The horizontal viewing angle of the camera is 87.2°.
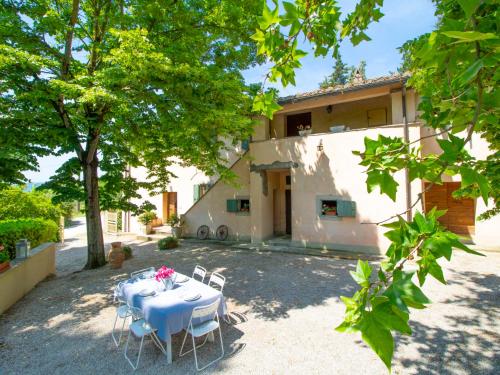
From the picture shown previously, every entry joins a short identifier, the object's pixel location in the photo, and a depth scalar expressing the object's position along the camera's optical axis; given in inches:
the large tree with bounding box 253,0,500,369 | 32.5
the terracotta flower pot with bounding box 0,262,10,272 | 258.8
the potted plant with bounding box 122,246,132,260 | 443.2
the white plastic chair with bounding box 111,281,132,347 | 194.9
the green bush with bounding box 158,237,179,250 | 508.7
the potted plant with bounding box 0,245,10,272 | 260.0
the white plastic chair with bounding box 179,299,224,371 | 169.5
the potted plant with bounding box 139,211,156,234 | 665.6
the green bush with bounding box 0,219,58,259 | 320.8
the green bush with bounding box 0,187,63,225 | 546.6
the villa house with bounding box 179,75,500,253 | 402.3
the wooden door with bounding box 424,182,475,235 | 454.6
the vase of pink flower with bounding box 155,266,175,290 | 214.2
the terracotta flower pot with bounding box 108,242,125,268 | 377.4
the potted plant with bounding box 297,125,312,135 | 474.6
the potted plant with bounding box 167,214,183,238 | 615.8
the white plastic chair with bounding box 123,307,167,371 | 171.8
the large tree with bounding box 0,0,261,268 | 263.9
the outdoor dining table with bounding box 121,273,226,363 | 171.5
